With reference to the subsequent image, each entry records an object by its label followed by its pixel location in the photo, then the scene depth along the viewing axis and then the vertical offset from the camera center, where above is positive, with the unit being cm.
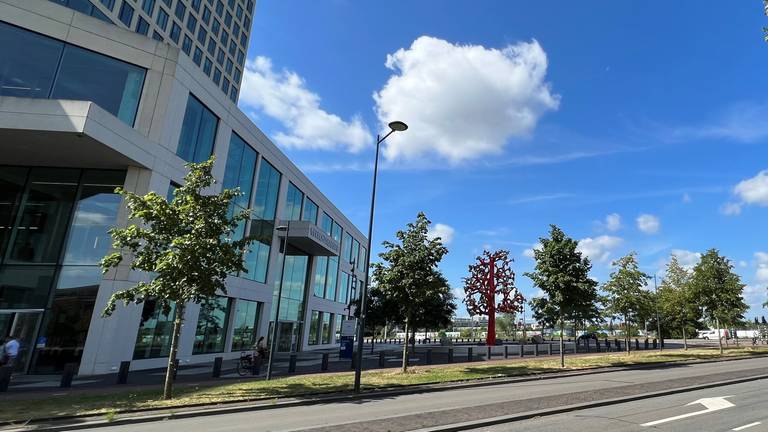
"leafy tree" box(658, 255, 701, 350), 3256 +318
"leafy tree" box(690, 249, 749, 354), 2994 +393
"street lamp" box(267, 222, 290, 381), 1685 -178
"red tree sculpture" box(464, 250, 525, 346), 3994 +339
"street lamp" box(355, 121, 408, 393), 1424 +242
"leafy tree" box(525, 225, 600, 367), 2194 +266
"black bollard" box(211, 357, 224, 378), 1798 -267
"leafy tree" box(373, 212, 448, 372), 1913 +212
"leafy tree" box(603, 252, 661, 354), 2748 +282
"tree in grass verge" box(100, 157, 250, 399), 1280 +161
